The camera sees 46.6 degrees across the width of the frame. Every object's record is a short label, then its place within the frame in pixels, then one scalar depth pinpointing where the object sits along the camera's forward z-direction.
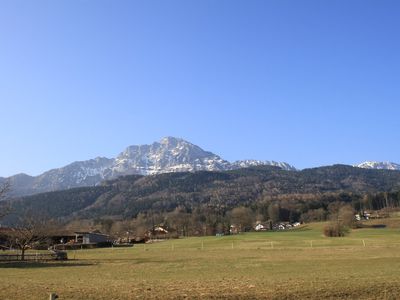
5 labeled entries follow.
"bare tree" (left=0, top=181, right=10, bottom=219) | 57.85
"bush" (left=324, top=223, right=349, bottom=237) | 119.14
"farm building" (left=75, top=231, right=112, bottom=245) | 151.48
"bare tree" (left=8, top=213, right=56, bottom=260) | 69.81
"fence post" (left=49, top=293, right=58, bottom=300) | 18.81
